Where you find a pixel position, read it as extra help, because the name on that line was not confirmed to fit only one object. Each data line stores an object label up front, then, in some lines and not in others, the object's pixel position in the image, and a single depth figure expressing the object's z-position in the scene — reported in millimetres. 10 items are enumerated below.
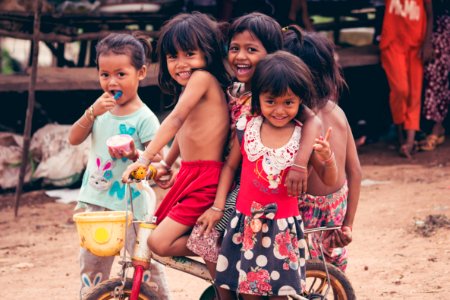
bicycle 3270
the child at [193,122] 3295
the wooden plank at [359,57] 8984
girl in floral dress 3109
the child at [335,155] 3434
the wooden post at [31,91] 6941
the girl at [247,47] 3307
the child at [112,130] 3781
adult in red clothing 8398
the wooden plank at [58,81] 7676
